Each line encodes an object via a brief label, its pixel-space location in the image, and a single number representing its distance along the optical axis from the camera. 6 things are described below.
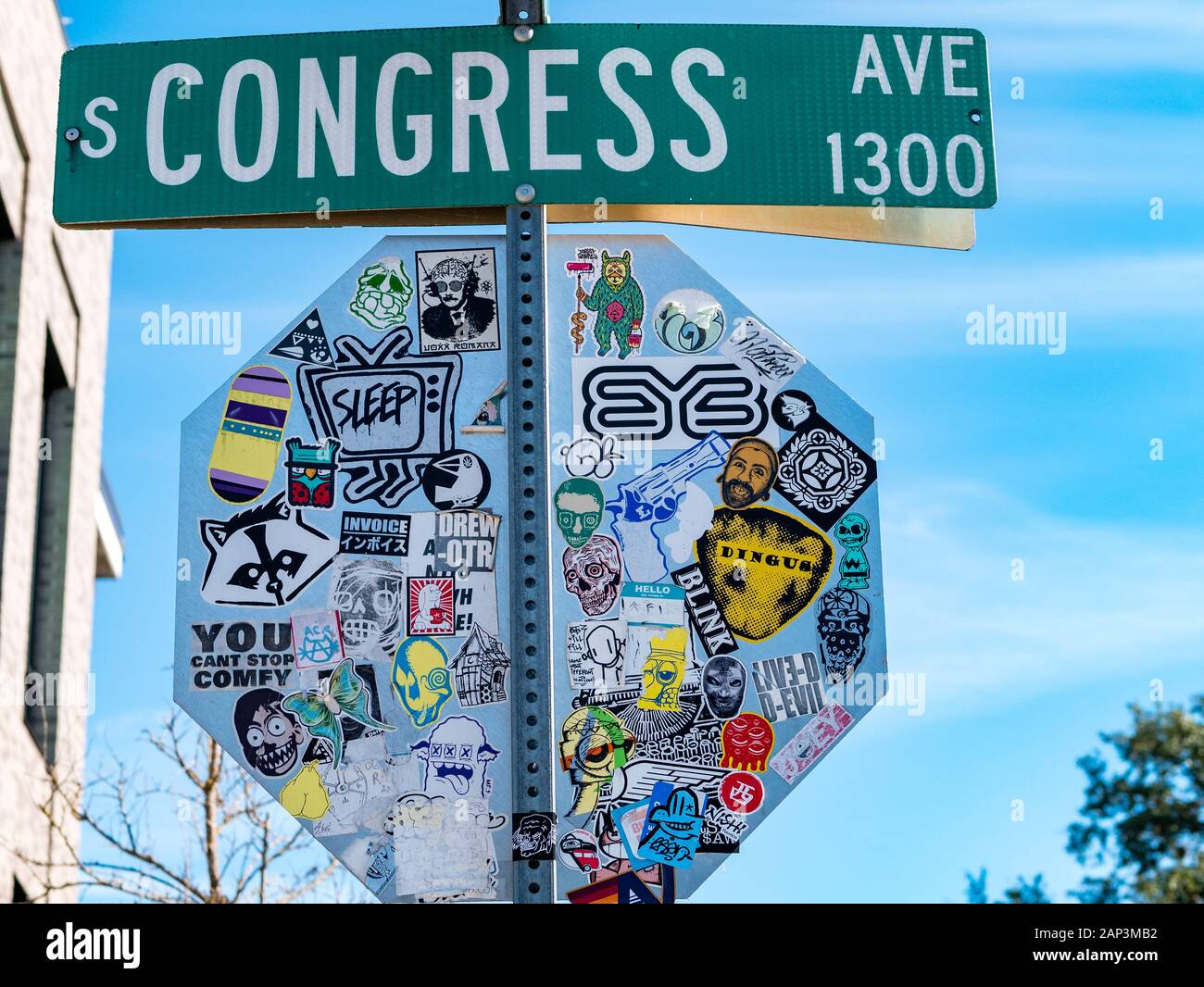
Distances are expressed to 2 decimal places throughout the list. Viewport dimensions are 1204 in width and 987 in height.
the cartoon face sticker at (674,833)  2.54
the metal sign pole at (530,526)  2.53
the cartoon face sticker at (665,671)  2.62
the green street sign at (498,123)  2.90
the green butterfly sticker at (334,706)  2.57
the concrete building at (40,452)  11.84
